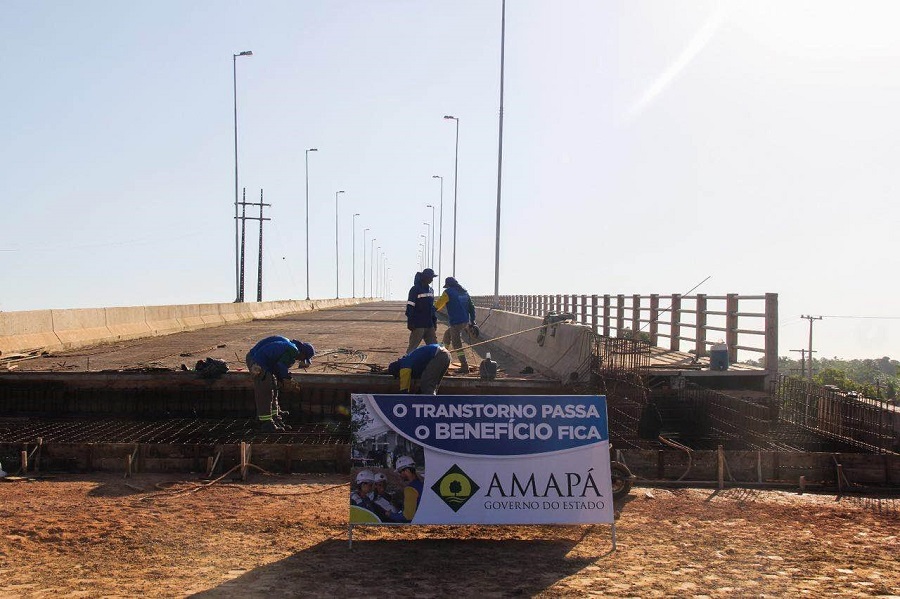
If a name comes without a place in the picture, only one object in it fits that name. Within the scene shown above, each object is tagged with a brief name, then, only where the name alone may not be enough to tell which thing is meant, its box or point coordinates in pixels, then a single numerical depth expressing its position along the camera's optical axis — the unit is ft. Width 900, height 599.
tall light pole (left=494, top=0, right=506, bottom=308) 122.21
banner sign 25.27
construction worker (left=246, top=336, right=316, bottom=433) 41.63
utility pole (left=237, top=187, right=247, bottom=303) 213.87
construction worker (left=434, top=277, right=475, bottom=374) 58.34
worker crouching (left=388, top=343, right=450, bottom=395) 38.19
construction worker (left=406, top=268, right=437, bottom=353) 56.65
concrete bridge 36.01
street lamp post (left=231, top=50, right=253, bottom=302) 182.80
